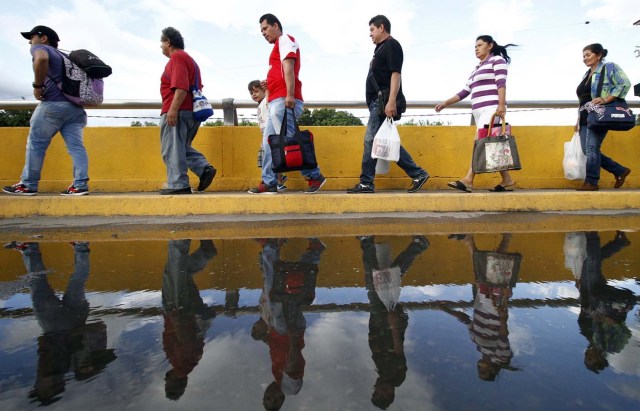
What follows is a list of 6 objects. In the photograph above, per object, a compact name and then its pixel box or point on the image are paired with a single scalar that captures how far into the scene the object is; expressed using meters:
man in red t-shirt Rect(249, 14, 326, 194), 4.49
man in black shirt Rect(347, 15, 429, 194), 4.73
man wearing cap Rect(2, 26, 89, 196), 4.47
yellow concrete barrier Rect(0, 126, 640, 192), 5.68
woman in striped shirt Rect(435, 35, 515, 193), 4.94
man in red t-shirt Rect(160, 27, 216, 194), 4.60
